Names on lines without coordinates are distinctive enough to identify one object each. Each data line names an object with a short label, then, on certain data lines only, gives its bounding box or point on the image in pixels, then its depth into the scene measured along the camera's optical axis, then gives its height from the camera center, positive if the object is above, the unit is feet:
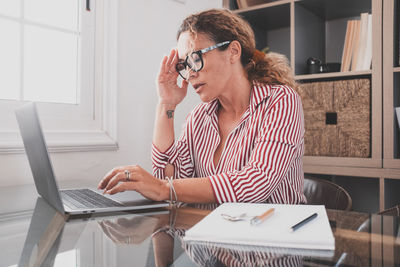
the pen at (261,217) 2.15 -0.50
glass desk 1.69 -0.59
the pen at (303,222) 2.04 -0.50
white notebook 1.87 -0.53
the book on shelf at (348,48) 6.63 +1.55
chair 4.23 -0.72
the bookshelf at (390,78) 5.98 +0.93
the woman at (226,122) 3.36 +0.15
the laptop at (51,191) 2.75 -0.50
